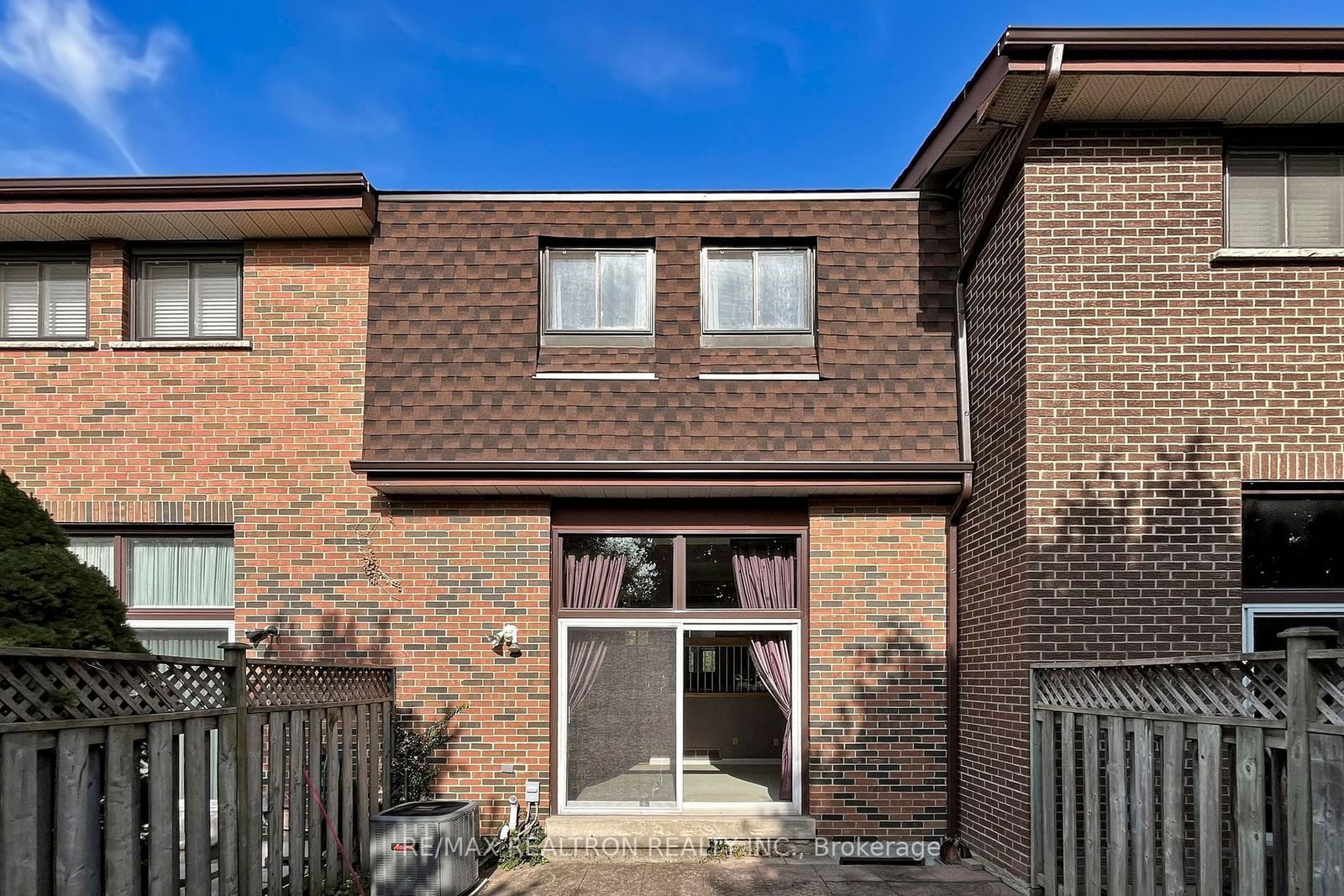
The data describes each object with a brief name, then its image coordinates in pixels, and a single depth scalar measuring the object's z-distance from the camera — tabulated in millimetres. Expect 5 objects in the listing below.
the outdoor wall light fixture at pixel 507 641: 8539
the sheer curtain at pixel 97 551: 8883
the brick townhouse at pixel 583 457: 8508
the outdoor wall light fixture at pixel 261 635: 8250
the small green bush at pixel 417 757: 8320
